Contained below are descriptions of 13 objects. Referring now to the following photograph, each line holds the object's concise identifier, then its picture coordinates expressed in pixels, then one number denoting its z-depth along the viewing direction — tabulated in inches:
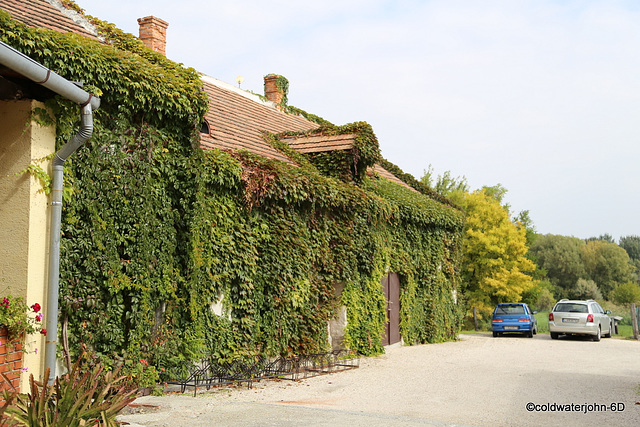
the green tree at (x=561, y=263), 2709.2
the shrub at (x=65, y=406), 213.8
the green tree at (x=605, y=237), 3969.7
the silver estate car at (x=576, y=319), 863.7
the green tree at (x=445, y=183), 1715.1
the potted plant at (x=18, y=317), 281.1
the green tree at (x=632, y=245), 3676.2
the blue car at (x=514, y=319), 951.6
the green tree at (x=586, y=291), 2529.5
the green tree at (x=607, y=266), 2755.9
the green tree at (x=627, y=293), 2089.1
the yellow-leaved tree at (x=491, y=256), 1248.2
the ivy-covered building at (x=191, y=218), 330.0
